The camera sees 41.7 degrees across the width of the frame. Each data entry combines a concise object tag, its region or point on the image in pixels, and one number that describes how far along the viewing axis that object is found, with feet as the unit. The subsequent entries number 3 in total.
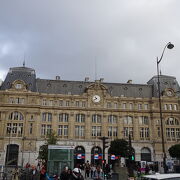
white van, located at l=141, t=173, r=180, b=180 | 35.29
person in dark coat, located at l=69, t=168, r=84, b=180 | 49.11
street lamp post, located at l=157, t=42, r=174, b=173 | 76.43
